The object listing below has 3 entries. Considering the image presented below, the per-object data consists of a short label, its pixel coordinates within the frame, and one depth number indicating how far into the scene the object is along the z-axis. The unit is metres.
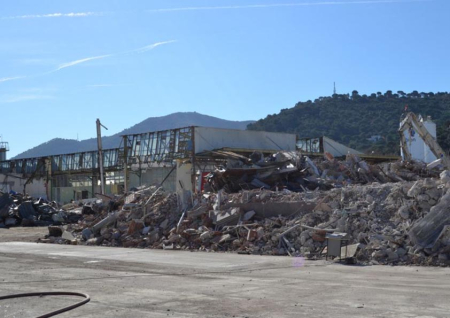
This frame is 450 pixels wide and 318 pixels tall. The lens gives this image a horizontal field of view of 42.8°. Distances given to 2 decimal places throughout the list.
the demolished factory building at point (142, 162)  43.22
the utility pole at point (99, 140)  36.19
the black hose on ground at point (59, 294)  8.61
